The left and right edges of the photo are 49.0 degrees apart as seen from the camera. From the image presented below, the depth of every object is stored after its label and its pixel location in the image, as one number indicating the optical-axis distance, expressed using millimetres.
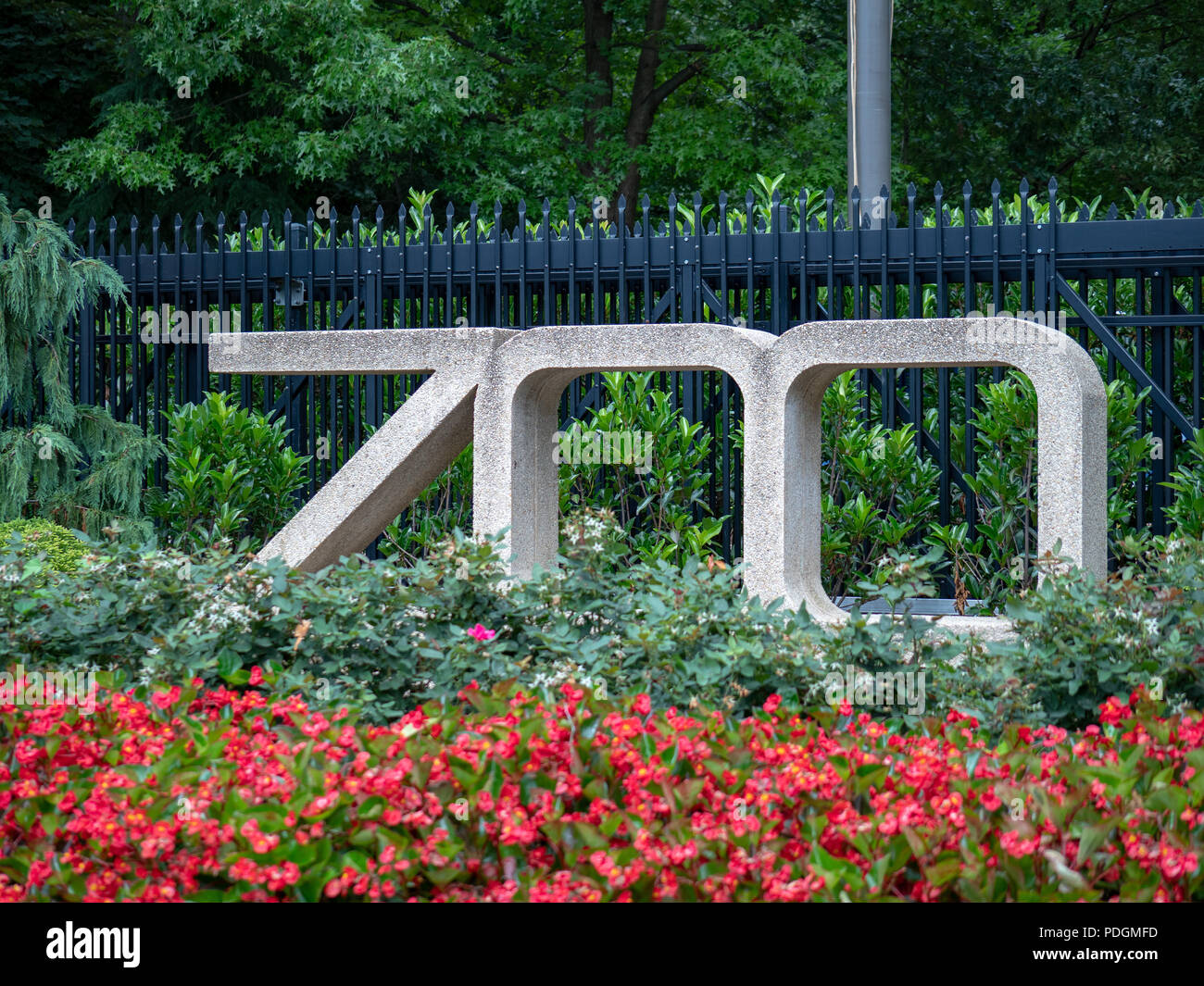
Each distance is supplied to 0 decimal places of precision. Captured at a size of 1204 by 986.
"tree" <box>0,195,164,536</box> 7512
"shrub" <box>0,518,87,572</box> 6613
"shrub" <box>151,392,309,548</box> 7754
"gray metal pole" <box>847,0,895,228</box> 8508
